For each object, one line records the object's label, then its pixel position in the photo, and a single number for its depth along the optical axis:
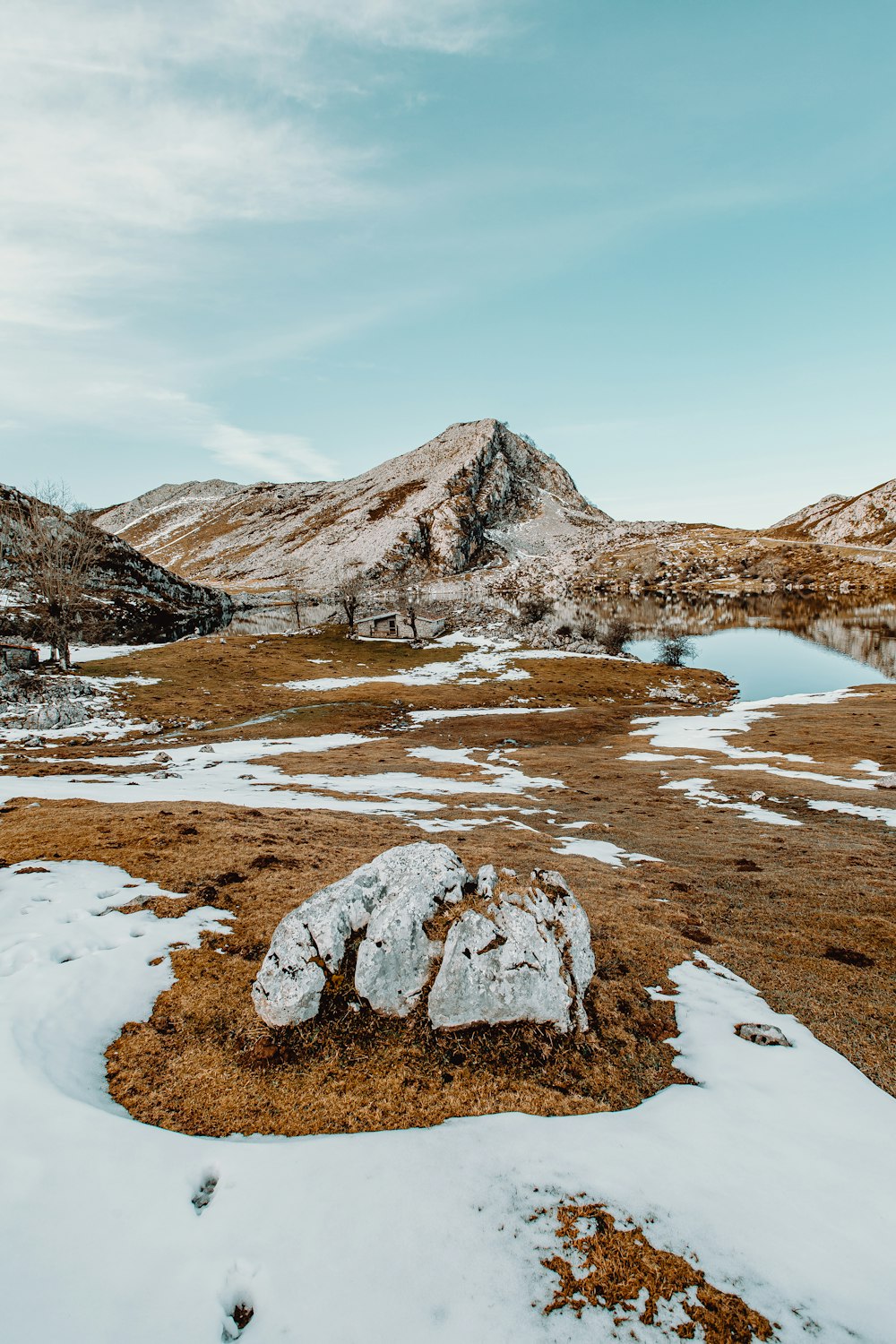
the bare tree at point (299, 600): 135.70
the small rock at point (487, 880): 10.66
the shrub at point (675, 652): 99.56
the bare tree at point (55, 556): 66.56
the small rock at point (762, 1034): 10.08
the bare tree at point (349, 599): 124.81
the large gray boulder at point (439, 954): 9.60
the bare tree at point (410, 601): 120.56
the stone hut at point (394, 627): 124.81
